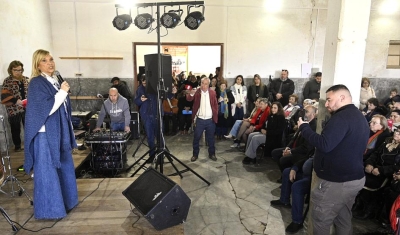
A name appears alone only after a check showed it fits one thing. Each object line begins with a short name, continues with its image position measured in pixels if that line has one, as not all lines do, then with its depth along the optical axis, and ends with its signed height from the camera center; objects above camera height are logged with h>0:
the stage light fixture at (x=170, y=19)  4.61 +0.80
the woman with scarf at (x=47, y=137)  2.32 -0.58
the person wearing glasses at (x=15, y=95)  4.50 -0.44
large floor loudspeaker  2.40 -1.14
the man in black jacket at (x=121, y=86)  7.30 -0.44
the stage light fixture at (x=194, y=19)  4.68 +0.82
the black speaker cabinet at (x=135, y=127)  6.60 -1.33
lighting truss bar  3.65 +0.87
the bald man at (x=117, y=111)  4.76 -0.70
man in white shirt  4.95 -0.70
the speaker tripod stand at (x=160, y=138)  3.67 -0.91
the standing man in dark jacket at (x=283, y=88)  7.26 -0.44
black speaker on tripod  3.77 -0.03
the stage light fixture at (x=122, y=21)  4.72 +0.78
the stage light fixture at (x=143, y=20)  4.39 +0.74
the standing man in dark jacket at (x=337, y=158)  2.16 -0.68
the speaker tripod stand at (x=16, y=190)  3.04 -1.36
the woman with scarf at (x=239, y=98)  6.91 -0.68
